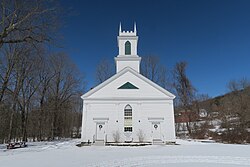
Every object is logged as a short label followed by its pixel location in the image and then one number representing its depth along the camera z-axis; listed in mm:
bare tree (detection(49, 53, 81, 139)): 26625
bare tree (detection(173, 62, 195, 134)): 29891
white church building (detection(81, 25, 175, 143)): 19000
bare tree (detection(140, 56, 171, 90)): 33969
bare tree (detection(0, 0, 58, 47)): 10719
